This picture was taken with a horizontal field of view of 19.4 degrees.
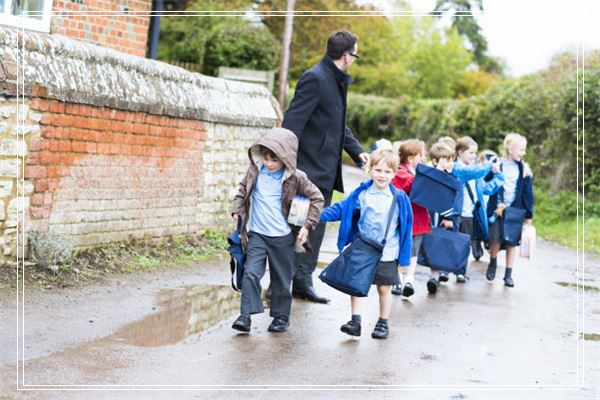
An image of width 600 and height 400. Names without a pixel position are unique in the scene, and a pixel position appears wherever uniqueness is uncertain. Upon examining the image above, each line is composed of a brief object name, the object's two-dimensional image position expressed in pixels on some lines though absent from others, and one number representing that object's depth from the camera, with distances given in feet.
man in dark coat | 48.74
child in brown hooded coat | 42.62
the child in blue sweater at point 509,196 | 64.42
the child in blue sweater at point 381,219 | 44.12
